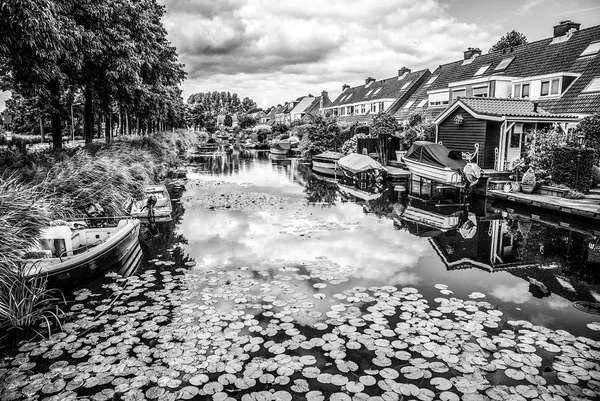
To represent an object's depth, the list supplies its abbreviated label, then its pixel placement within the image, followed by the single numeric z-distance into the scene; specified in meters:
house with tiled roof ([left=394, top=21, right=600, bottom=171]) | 22.66
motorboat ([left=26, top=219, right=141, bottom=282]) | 7.56
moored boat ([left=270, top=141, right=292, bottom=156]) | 47.62
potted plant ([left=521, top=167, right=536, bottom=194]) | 17.94
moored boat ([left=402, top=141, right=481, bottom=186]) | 19.06
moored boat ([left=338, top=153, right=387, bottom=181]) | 25.86
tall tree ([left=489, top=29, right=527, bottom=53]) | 53.50
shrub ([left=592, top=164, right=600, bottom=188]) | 17.47
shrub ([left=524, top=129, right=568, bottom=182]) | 17.92
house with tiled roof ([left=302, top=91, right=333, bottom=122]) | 72.34
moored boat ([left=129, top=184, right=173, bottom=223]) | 14.27
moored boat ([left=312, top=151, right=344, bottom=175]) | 31.47
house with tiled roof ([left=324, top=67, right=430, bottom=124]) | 47.38
